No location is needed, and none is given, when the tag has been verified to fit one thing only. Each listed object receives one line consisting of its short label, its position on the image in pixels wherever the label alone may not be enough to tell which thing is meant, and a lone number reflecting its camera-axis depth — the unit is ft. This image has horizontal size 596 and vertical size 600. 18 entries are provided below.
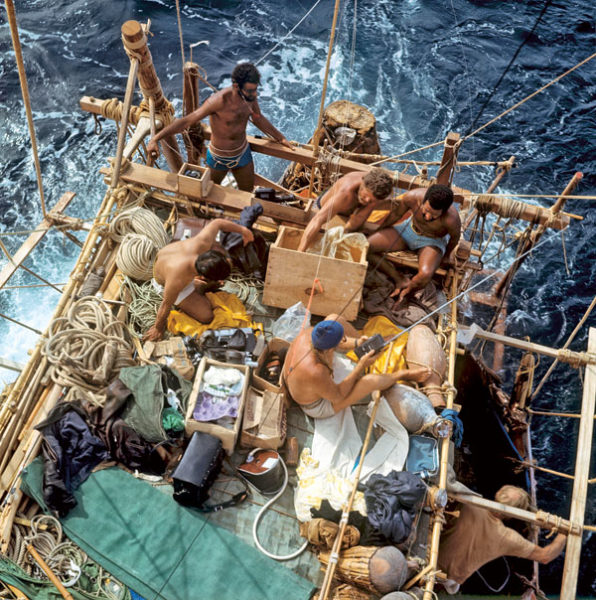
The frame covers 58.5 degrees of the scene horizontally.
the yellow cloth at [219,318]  20.57
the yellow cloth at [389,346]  19.93
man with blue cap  16.44
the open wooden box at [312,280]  20.54
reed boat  15.67
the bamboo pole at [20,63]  13.15
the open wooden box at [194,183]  22.84
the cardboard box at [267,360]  18.67
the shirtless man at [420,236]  21.91
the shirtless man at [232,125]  22.50
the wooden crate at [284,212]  23.24
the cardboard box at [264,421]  17.56
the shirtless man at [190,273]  19.15
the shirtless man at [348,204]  21.20
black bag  16.16
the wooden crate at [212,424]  16.97
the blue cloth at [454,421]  18.33
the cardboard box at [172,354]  18.79
